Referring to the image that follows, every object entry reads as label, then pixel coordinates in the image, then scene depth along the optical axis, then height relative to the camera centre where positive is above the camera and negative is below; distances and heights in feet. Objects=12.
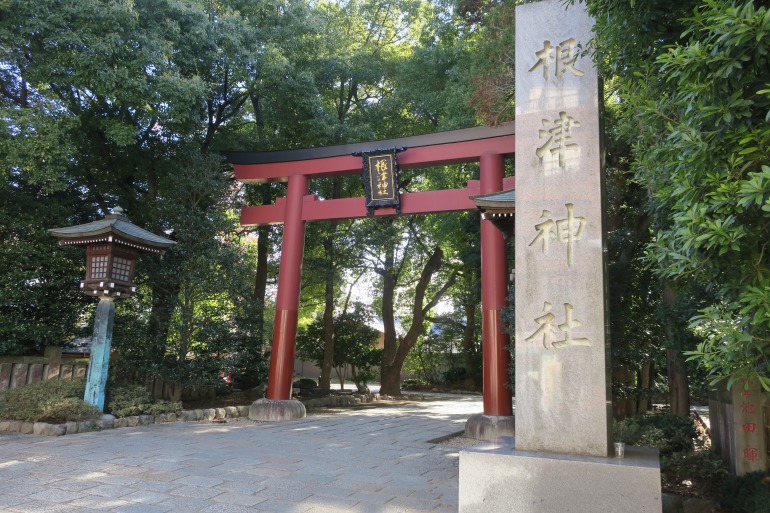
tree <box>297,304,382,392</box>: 55.47 +0.96
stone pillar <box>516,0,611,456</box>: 12.06 +2.76
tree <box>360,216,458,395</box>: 53.88 +7.84
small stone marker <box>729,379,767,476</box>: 16.01 -1.98
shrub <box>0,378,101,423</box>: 25.14 -3.27
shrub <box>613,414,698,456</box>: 20.74 -2.93
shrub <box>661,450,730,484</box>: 17.48 -3.56
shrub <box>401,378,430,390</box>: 74.13 -4.55
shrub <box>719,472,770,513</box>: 13.26 -3.48
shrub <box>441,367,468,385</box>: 72.95 -3.13
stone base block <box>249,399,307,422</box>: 32.01 -3.97
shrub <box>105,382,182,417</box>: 27.99 -3.42
